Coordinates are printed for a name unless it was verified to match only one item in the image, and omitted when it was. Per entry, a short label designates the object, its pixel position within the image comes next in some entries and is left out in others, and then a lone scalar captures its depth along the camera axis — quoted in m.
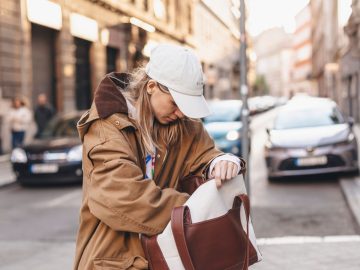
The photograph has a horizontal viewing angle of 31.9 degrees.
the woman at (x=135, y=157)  1.93
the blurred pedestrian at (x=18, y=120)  16.28
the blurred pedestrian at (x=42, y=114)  17.08
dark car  11.71
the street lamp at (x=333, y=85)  51.25
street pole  7.62
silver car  11.39
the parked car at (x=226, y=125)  13.81
